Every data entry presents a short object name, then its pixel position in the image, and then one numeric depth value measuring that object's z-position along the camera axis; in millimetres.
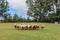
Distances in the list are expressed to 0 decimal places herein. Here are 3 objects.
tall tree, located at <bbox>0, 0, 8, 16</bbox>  26240
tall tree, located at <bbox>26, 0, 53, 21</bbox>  22972
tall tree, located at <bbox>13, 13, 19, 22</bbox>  22193
